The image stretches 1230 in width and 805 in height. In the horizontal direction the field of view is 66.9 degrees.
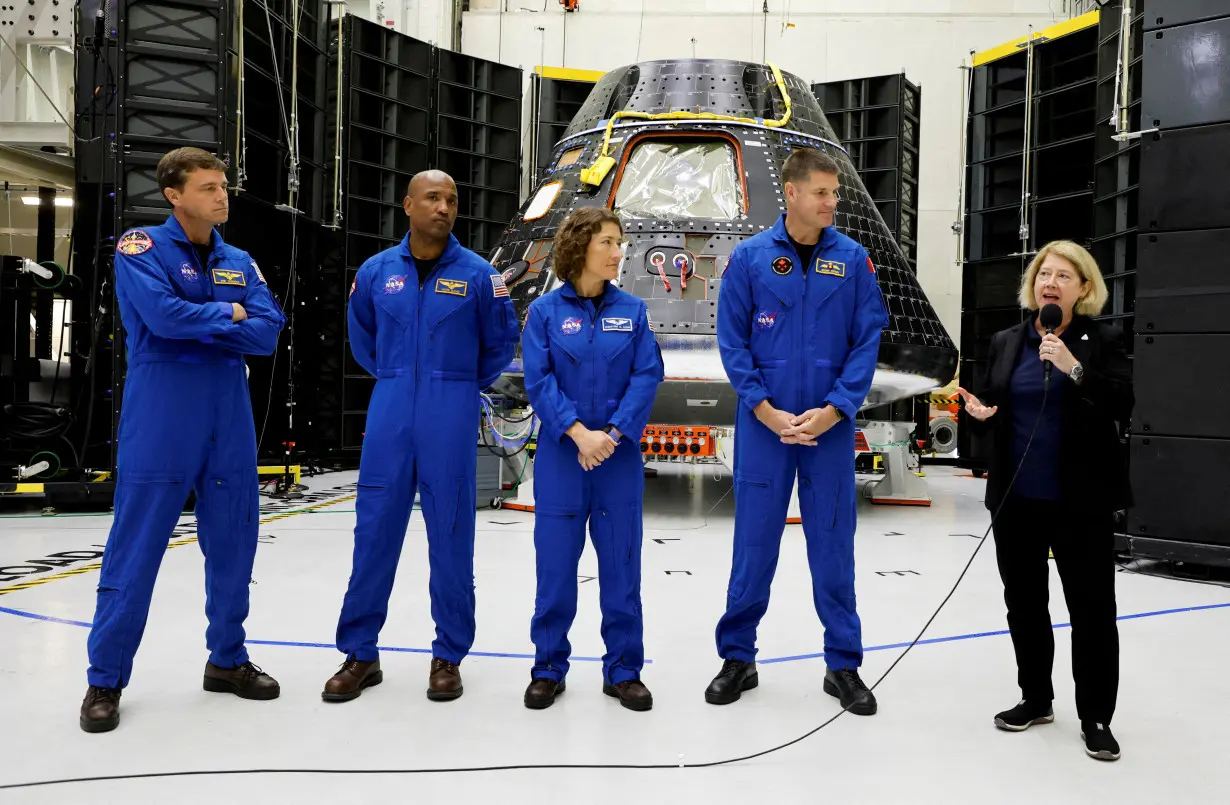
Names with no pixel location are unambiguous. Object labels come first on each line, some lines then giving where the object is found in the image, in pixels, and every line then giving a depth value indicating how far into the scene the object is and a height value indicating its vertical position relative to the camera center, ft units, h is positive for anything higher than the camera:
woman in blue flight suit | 9.78 -0.53
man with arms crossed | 9.21 -0.26
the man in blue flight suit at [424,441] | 9.91 -0.38
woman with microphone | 8.61 -0.47
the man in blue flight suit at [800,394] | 10.03 +0.22
